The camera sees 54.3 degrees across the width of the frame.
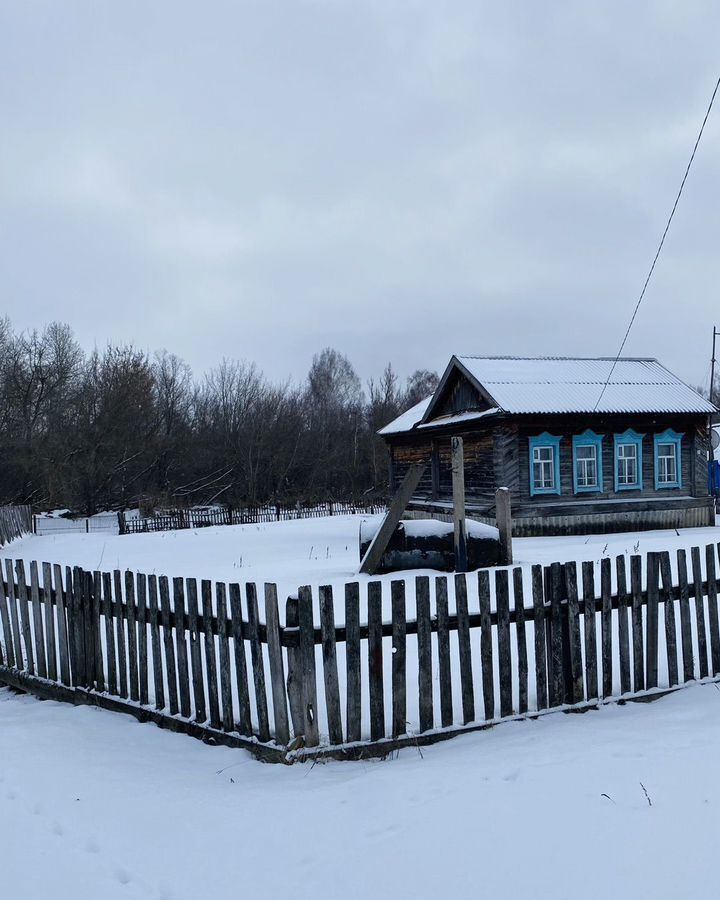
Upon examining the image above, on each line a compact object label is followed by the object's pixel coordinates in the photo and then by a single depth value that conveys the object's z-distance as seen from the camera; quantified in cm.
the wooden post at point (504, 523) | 1217
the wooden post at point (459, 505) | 1166
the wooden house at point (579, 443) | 2097
